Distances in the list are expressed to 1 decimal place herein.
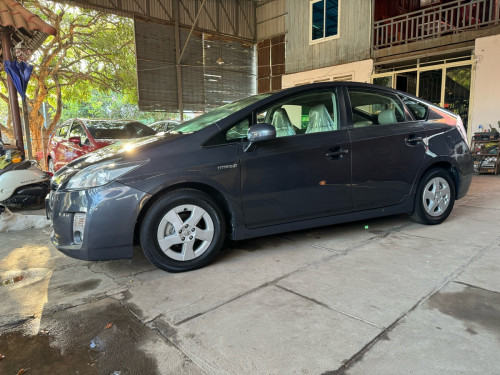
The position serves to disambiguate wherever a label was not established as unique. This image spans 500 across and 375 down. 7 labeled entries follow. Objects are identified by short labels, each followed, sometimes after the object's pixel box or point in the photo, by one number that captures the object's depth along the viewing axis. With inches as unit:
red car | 287.3
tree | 559.8
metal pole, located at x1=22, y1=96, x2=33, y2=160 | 284.5
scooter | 202.5
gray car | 108.2
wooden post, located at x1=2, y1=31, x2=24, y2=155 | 253.1
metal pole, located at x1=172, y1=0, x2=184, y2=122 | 583.5
